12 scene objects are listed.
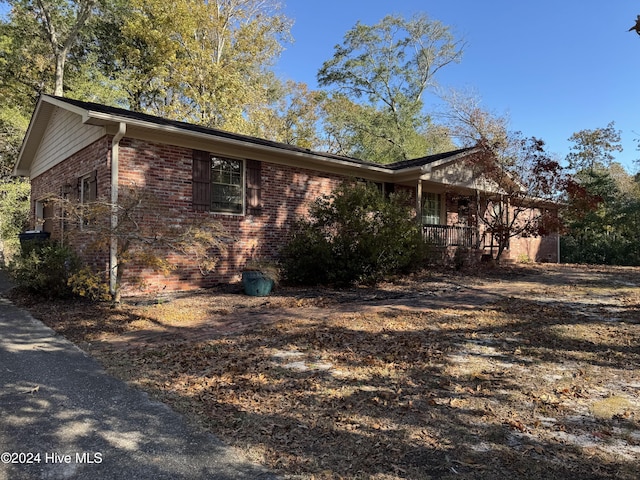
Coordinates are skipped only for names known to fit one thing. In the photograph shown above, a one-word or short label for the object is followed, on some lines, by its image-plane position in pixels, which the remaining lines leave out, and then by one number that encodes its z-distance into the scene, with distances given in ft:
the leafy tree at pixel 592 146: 101.40
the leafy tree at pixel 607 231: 60.54
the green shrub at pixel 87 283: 22.09
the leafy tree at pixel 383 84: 96.68
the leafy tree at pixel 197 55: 70.03
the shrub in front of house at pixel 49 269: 25.58
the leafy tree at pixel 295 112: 94.07
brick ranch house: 27.61
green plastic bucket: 28.27
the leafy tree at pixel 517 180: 40.86
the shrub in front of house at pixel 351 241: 31.30
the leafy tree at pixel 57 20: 62.59
